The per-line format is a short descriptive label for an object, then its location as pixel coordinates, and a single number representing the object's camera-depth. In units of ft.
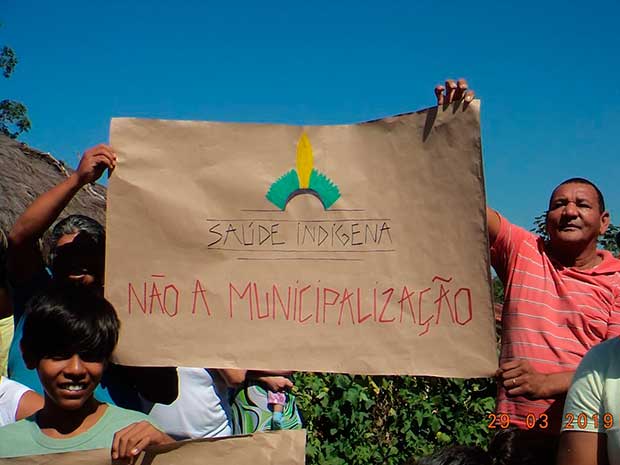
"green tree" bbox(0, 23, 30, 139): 69.56
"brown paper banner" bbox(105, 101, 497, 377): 7.28
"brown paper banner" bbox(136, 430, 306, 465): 6.34
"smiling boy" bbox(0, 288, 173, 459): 6.19
